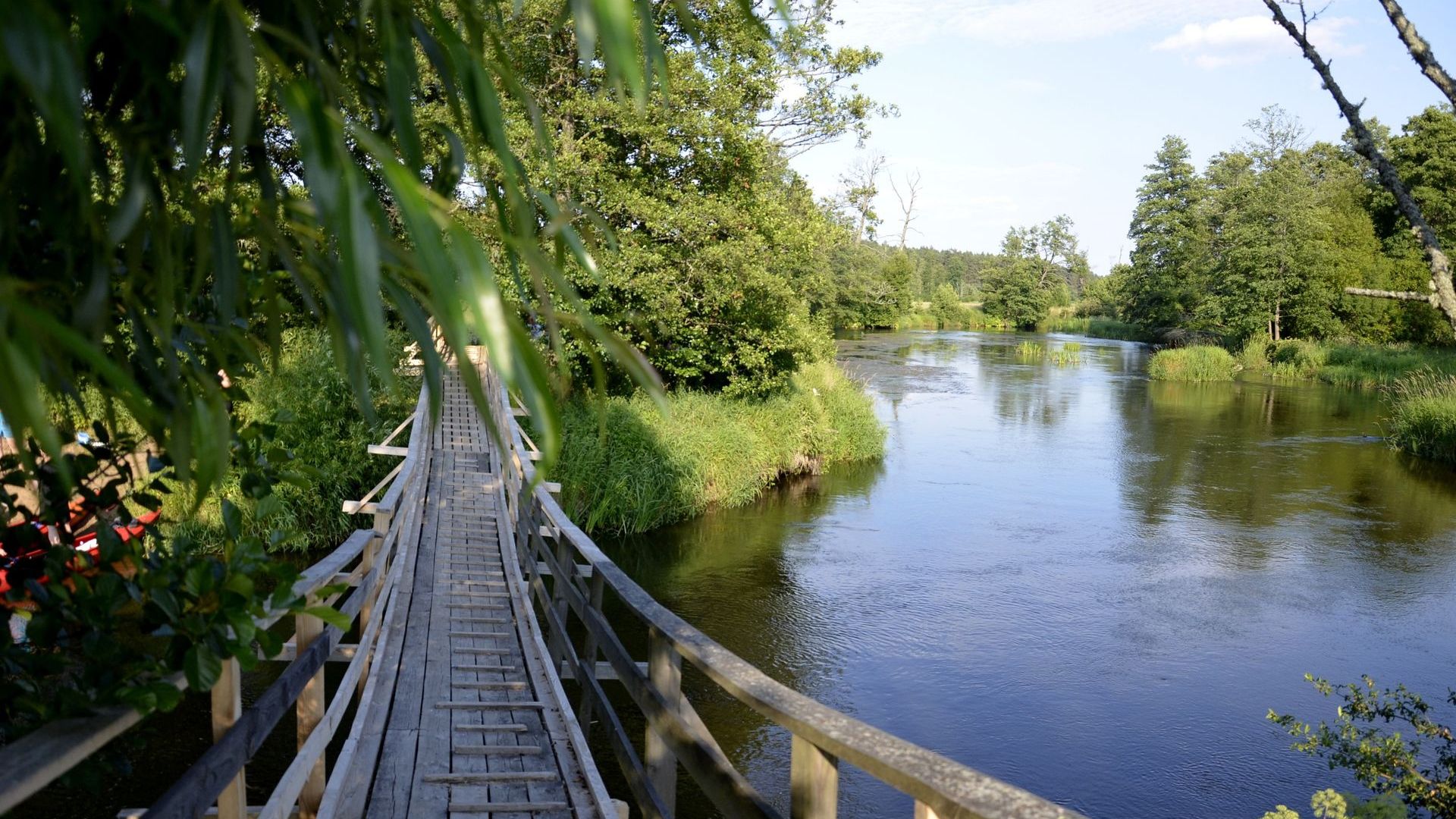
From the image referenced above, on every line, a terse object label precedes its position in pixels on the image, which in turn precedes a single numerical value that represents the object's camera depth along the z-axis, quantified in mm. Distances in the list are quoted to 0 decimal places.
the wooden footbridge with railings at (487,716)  1630
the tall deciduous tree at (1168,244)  43875
